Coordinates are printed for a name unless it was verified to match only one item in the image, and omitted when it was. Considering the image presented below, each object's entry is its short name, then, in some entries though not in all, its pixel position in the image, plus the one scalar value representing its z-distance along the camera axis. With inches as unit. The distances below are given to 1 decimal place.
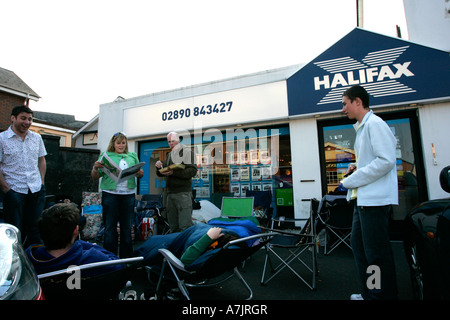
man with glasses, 142.9
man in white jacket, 75.2
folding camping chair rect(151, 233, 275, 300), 76.7
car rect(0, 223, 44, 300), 29.7
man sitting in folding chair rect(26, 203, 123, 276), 55.8
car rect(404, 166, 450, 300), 54.7
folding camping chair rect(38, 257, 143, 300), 49.9
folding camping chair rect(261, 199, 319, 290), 114.0
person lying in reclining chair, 83.0
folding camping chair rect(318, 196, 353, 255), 164.4
